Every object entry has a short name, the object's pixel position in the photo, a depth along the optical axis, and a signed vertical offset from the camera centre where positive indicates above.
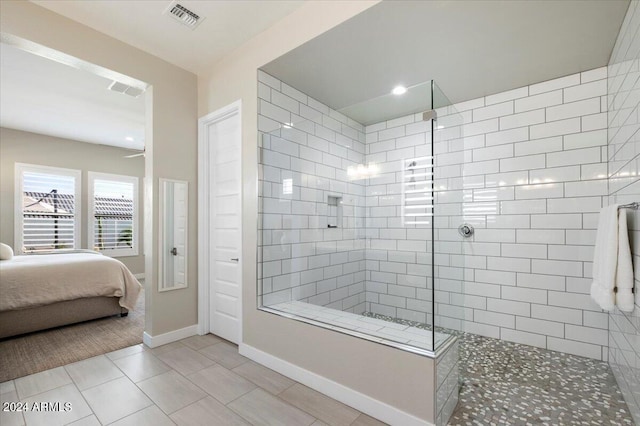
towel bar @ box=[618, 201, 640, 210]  1.36 +0.03
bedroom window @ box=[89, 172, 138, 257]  5.50 -0.01
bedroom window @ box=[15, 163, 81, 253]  4.78 +0.10
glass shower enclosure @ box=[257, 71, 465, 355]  2.14 +0.04
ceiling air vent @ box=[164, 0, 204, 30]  2.09 +1.52
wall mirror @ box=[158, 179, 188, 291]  2.78 -0.21
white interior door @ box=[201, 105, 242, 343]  2.75 -0.10
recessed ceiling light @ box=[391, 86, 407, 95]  2.10 +0.93
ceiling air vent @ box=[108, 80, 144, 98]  3.08 +1.39
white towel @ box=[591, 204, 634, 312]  1.46 -0.29
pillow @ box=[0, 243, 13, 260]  3.36 -0.46
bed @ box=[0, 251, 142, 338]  2.88 -0.86
